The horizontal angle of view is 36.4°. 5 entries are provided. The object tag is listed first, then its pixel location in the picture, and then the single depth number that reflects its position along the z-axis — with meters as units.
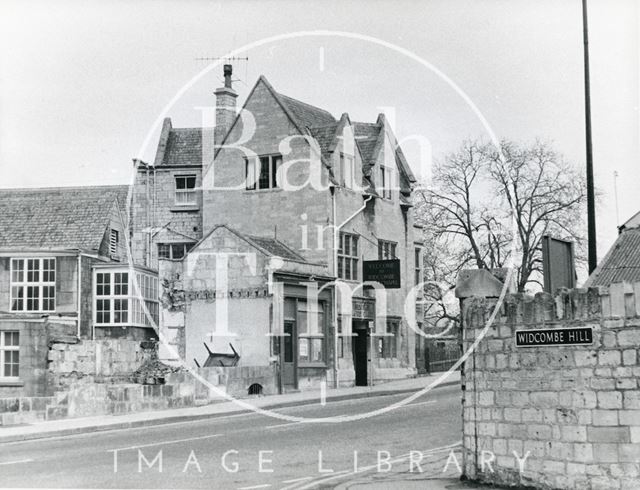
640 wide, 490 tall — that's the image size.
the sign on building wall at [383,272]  40.56
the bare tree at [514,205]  47.28
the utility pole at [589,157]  20.48
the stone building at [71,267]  36.53
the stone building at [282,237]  35.06
